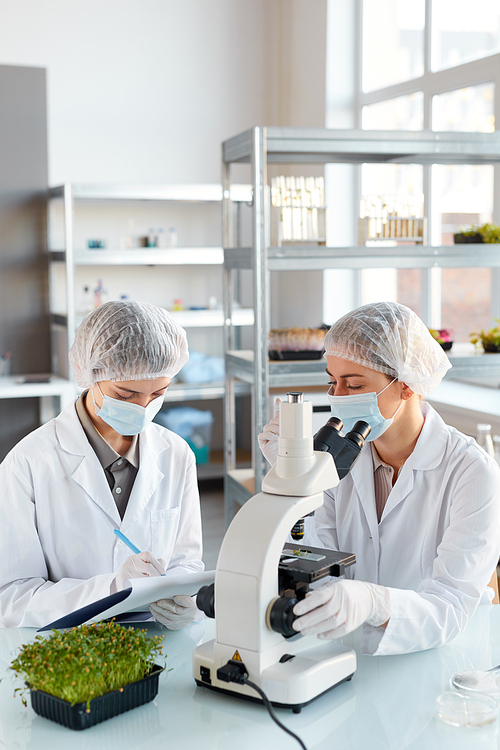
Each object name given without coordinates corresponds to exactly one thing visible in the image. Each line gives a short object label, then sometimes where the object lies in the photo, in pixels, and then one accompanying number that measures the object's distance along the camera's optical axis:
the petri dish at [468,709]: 1.01
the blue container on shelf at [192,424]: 4.75
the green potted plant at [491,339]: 3.21
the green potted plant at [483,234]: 3.15
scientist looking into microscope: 1.38
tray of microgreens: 0.99
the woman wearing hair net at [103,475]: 1.58
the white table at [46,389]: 4.06
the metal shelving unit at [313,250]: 2.90
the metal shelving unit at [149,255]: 4.13
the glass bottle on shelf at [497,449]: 2.87
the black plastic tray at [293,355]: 3.10
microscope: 1.03
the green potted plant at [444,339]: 3.18
